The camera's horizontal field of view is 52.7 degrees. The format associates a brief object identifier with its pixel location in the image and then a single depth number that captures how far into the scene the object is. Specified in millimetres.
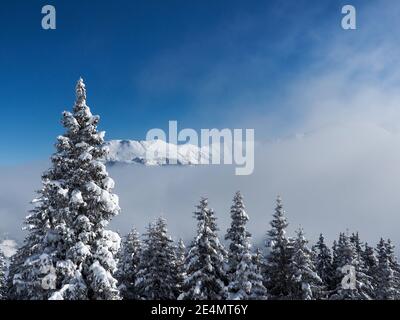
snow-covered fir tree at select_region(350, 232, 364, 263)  60703
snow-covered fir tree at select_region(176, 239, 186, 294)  42103
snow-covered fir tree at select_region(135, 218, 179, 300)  40062
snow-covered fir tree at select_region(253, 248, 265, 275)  35700
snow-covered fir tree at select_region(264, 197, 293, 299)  39094
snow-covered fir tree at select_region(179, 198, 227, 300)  34500
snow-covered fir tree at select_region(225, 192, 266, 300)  33750
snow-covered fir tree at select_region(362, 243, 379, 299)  59453
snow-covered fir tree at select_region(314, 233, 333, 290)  53094
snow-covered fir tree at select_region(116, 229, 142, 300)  44000
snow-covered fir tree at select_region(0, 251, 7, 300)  46250
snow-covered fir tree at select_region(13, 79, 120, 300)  20641
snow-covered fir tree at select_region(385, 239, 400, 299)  60512
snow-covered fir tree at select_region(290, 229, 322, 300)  37344
